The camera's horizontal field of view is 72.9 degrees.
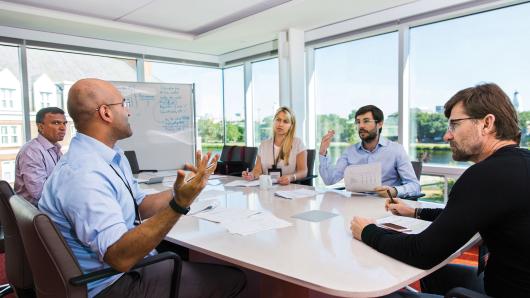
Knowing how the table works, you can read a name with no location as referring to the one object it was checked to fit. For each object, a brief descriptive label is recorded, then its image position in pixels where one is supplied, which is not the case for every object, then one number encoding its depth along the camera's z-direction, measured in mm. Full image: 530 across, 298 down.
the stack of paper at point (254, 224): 1553
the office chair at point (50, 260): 1097
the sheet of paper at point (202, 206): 1928
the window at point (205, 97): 5965
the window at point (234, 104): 6309
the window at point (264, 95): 5734
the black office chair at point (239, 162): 4281
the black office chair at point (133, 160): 4191
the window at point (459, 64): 3350
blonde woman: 3270
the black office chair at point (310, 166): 3308
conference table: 1064
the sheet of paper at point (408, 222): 1464
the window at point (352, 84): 4324
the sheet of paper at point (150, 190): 2591
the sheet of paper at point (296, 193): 2283
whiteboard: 4898
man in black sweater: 1075
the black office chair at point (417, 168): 2700
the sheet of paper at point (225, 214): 1752
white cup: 2622
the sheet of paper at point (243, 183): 2797
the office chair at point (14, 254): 1716
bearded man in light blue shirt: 2494
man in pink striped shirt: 2725
